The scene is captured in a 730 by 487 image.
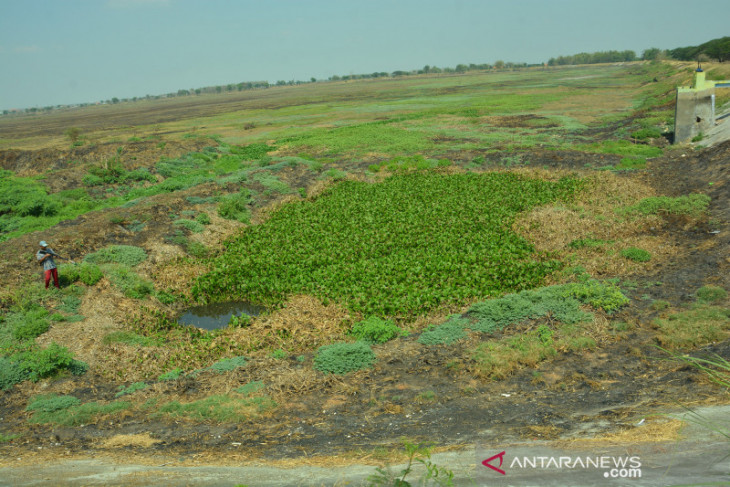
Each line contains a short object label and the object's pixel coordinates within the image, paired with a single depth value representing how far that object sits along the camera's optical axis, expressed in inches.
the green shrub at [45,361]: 373.1
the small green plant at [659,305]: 411.8
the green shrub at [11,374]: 366.6
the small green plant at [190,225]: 704.4
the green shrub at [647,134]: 1196.3
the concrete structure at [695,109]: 1041.5
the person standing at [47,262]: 472.9
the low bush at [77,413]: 322.0
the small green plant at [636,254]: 521.0
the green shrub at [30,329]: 416.8
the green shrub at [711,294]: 408.5
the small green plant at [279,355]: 394.1
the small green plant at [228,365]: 376.8
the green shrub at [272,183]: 922.3
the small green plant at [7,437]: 299.7
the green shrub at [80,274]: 505.7
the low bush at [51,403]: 334.6
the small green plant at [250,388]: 343.9
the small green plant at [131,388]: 356.2
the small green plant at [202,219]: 735.7
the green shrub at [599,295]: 419.8
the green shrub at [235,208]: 778.0
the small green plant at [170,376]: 374.3
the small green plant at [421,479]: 218.4
